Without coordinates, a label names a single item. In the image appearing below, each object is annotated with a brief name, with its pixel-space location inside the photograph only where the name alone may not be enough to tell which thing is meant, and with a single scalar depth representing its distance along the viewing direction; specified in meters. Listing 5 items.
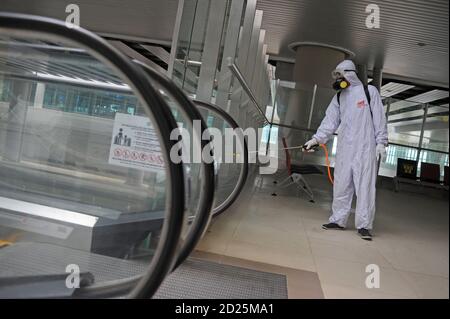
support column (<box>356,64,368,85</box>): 9.38
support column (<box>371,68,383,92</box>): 10.39
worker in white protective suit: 3.76
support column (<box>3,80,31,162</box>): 3.13
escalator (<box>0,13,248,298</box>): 1.72
